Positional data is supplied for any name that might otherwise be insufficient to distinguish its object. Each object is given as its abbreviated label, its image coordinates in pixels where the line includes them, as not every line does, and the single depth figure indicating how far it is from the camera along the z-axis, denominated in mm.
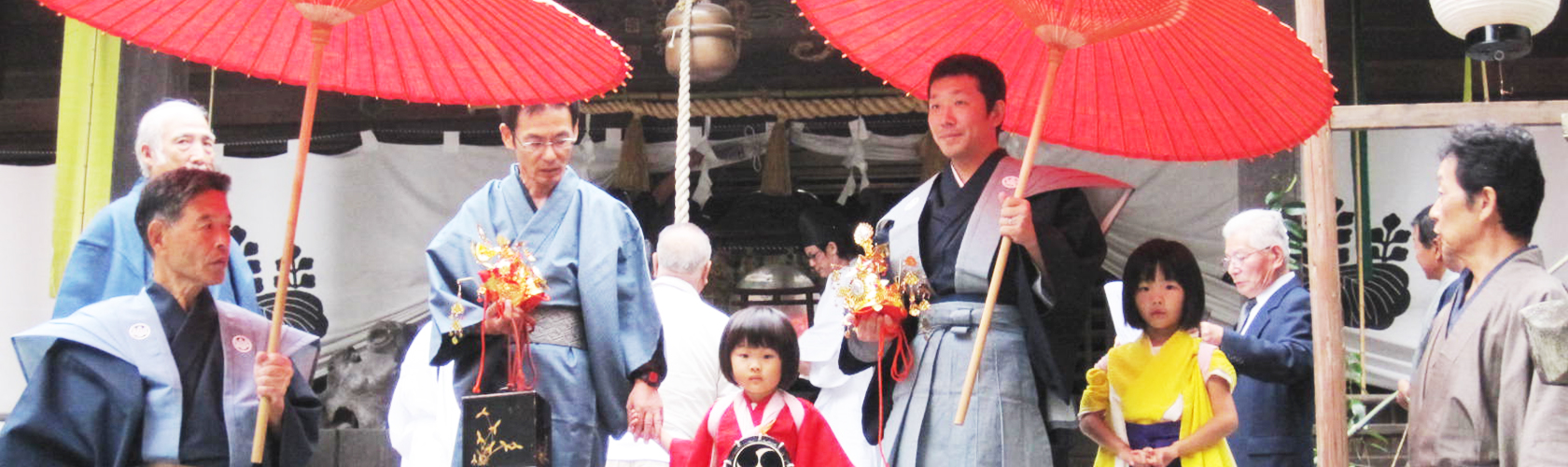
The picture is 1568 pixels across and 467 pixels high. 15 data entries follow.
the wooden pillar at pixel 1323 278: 5152
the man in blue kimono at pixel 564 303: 4250
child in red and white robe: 4559
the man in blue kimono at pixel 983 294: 4188
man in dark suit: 5297
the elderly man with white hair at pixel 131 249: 4547
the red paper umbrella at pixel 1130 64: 4168
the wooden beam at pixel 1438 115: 5234
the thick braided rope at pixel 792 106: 9773
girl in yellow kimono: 4723
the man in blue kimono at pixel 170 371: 3617
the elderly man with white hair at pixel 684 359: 5832
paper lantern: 5805
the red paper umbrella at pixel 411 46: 4289
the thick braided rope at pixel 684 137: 5637
